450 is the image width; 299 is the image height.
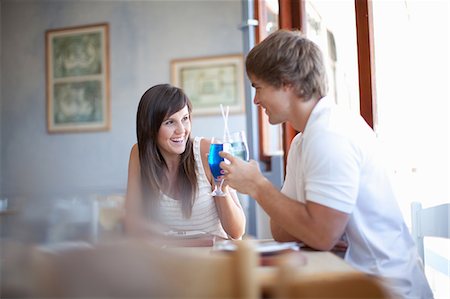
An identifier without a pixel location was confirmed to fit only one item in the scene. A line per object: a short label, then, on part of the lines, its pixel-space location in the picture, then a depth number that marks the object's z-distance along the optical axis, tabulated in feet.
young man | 4.15
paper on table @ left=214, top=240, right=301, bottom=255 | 3.90
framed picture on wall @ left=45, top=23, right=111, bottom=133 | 16.66
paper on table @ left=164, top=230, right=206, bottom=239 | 6.32
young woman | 6.84
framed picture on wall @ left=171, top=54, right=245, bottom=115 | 15.31
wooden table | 2.76
